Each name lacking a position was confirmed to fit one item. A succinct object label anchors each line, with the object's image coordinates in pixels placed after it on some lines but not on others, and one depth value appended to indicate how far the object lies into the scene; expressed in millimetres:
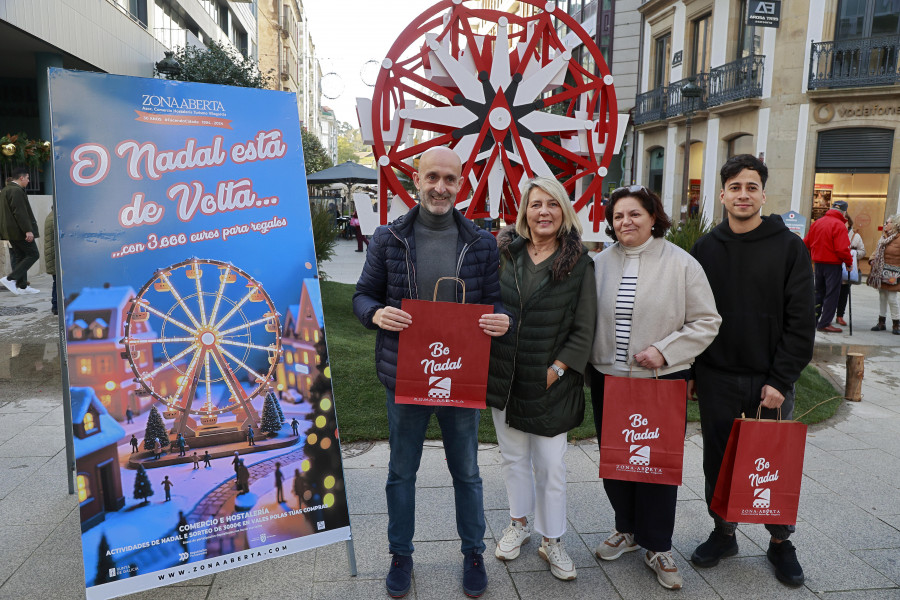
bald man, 2779
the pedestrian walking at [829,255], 9211
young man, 2928
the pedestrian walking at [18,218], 9930
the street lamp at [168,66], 9953
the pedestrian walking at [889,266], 9156
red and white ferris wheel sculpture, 6559
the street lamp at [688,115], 16141
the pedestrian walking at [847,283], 9616
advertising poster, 2504
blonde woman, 2938
